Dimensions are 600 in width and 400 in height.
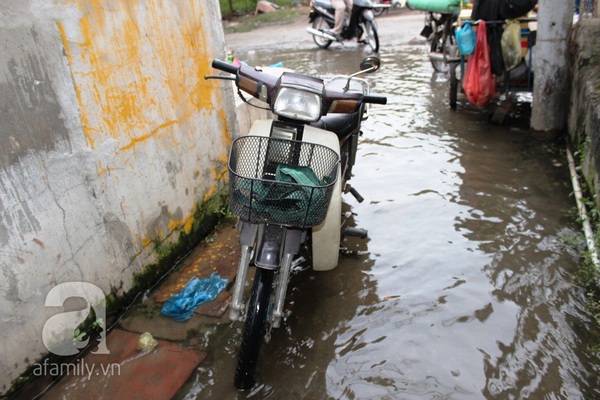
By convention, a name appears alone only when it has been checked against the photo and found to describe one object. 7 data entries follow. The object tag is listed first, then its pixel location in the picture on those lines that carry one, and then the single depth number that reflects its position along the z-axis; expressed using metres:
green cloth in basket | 2.18
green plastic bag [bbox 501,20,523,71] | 5.22
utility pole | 4.94
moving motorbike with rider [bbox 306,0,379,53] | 10.74
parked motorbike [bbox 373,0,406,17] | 15.71
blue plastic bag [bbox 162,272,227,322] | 3.01
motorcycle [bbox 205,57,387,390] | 2.22
